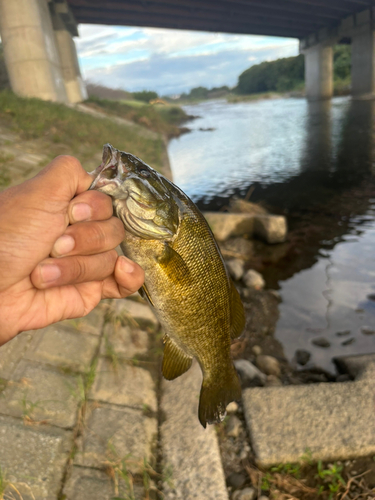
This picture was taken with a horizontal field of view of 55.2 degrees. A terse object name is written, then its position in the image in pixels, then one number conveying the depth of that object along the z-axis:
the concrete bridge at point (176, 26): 19.36
